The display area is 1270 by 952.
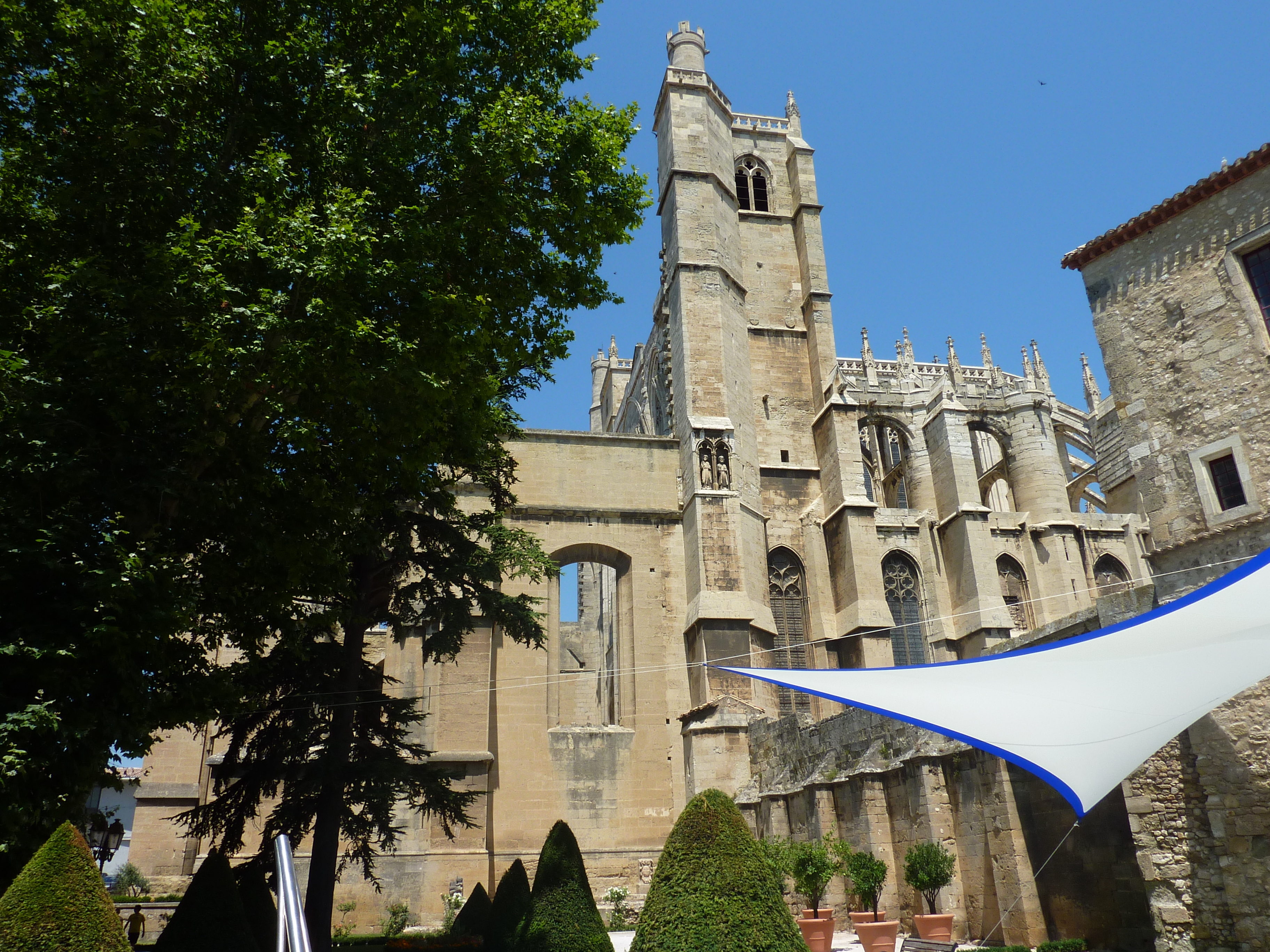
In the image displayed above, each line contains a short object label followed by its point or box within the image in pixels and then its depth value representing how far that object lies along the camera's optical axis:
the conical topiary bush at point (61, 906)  5.93
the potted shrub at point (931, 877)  11.09
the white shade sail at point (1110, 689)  7.52
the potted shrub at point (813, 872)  12.23
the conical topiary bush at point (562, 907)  9.60
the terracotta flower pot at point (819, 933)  11.66
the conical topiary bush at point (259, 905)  10.32
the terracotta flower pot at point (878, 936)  11.10
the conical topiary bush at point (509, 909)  10.44
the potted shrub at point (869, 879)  11.96
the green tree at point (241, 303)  7.27
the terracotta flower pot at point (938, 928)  11.08
